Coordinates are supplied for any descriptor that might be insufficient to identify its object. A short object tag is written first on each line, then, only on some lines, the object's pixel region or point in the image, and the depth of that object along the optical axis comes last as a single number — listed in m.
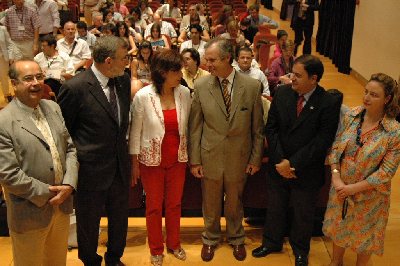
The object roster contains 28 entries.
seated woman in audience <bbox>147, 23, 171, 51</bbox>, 7.96
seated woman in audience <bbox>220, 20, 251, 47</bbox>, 7.70
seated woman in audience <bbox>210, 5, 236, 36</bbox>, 8.77
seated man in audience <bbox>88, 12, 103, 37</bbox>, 8.86
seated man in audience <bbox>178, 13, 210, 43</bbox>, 8.77
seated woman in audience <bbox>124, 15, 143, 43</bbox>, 8.90
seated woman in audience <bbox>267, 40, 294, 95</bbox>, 5.89
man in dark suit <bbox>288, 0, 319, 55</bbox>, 9.32
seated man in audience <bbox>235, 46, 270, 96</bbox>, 5.14
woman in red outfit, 3.00
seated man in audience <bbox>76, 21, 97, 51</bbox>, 7.53
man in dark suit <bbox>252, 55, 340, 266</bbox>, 3.02
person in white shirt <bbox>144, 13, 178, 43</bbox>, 8.88
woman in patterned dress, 2.79
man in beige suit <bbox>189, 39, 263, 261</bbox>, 3.12
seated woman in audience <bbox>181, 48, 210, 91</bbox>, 5.04
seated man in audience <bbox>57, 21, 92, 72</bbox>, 6.66
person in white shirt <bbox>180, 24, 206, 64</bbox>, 7.06
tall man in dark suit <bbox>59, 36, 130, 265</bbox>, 2.75
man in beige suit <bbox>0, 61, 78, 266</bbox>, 2.36
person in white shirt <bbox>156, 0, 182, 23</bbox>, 10.38
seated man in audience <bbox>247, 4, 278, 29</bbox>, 9.16
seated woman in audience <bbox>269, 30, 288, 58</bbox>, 6.35
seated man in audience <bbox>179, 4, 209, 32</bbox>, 9.35
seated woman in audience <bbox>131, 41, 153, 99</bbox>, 6.15
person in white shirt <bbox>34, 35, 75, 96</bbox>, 6.01
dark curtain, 9.45
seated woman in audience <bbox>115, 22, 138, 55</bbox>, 8.12
